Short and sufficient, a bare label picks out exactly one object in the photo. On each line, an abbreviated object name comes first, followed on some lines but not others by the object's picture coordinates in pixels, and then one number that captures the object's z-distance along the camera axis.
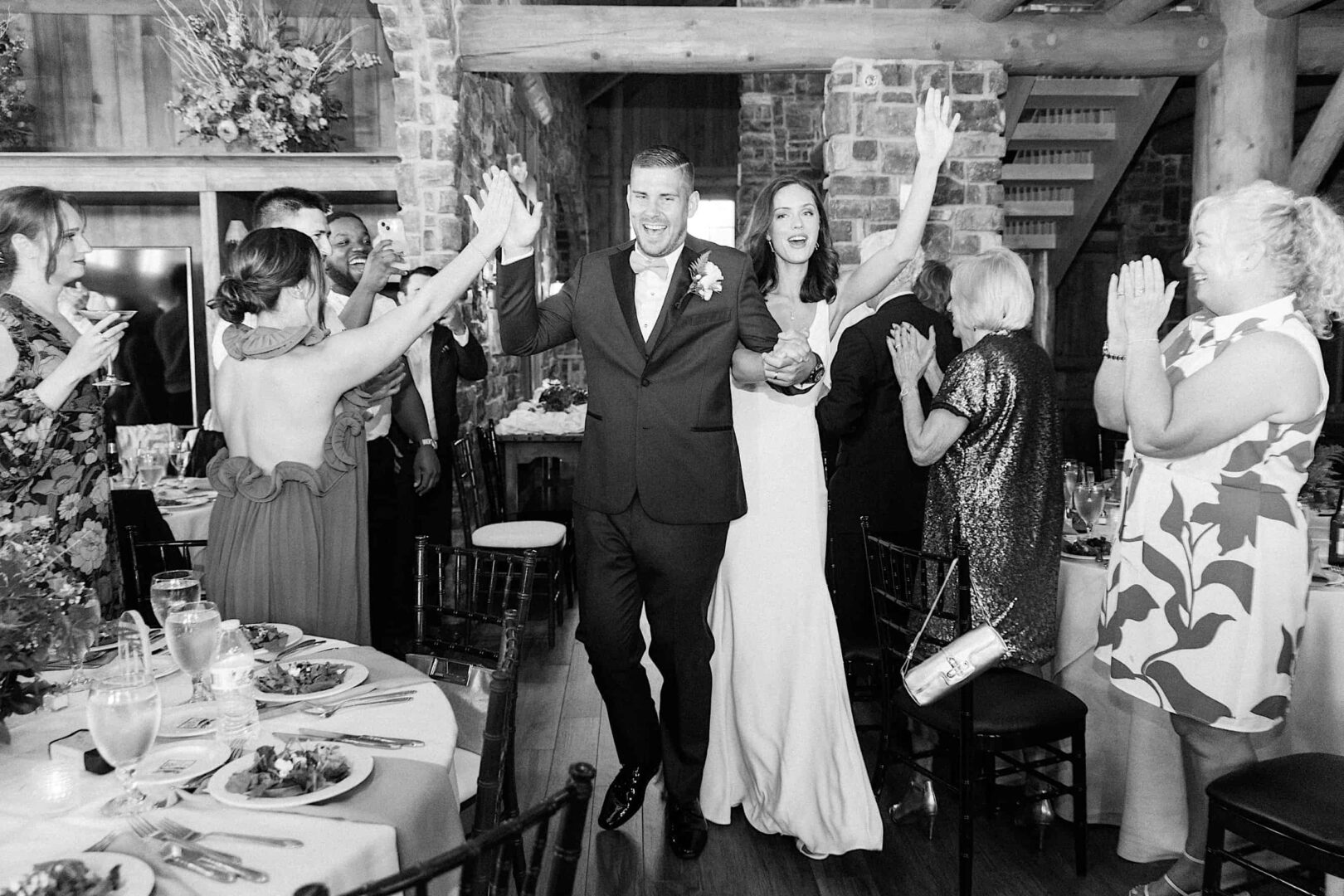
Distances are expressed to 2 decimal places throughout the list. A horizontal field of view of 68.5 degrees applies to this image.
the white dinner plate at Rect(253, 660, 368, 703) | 1.54
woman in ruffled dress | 2.12
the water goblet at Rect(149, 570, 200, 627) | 1.54
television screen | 5.64
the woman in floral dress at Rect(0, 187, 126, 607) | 2.33
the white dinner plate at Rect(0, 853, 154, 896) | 1.03
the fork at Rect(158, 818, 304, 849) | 1.13
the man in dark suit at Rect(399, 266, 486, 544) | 4.37
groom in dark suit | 2.35
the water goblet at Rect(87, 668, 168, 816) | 1.14
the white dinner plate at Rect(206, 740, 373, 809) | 1.20
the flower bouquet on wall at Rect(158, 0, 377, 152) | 4.84
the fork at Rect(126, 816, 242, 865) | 1.10
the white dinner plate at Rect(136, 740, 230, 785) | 1.29
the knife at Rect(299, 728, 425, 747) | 1.40
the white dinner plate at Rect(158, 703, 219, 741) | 1.44
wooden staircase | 5.68
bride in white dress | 2.53
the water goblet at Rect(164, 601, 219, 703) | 1.37
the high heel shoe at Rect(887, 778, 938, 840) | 2.72
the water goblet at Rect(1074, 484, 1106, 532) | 2.84
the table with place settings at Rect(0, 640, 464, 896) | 1.10
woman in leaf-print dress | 1.94
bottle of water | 1.40
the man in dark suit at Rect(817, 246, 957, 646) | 3.04
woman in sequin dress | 2.51
